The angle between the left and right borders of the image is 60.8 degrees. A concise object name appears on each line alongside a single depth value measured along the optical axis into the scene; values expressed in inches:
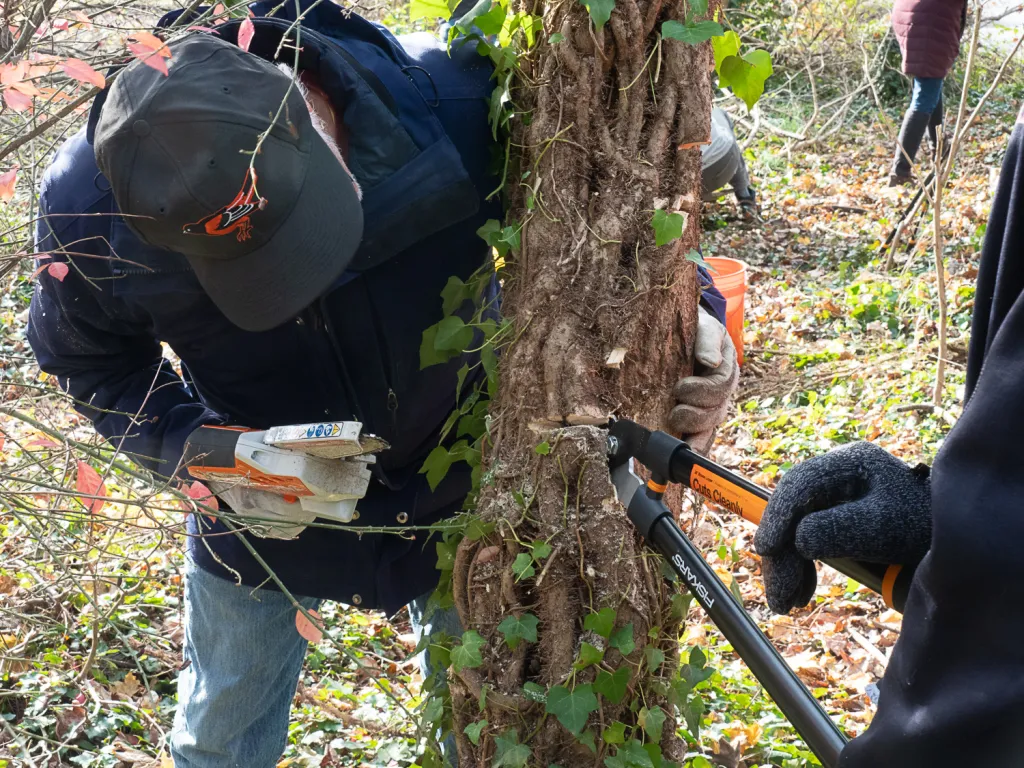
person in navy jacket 65.4
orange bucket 140.8
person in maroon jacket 236.1
